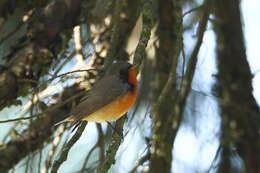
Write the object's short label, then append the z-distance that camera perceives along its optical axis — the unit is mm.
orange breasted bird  8273
